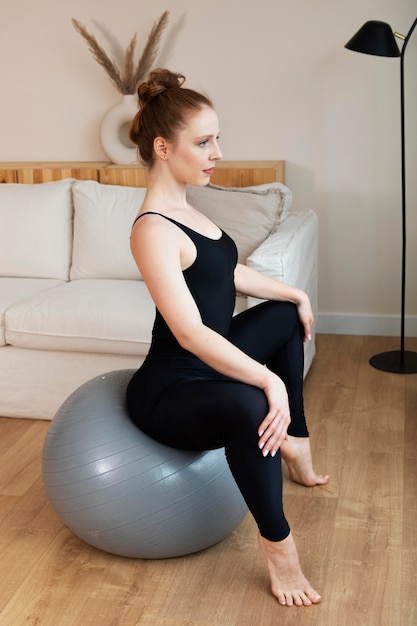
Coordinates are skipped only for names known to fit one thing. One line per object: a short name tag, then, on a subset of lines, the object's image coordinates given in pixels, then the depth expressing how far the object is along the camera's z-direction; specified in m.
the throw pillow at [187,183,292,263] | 3.31
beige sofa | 3.08
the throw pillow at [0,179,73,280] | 3.63
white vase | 3.93
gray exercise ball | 2.15
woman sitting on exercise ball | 1.98
